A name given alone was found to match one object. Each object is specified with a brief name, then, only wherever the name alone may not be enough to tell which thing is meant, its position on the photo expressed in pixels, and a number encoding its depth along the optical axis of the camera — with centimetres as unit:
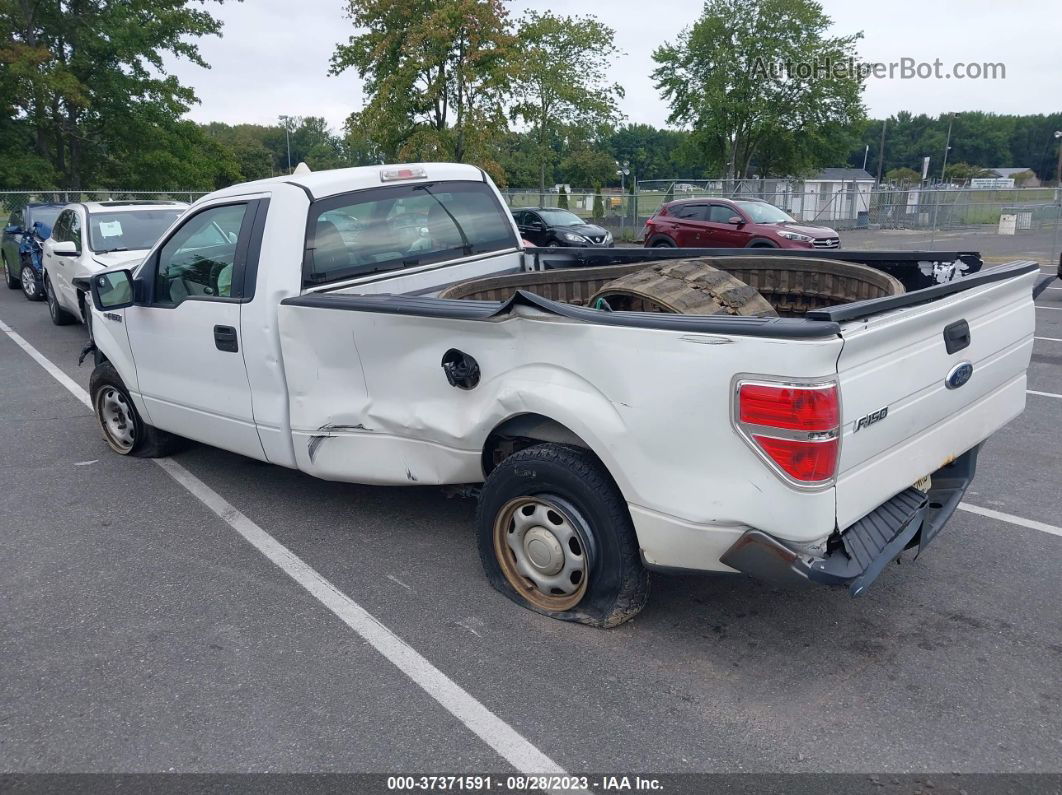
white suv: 991
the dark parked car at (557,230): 2122
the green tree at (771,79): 4366
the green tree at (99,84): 2517
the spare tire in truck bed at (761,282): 440
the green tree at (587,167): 6726
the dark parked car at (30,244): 1398
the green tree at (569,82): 4250
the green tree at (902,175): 7945
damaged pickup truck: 267
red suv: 1786
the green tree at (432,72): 2403
